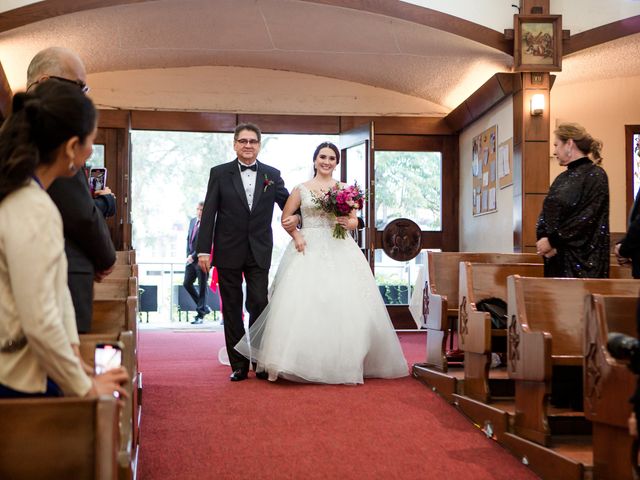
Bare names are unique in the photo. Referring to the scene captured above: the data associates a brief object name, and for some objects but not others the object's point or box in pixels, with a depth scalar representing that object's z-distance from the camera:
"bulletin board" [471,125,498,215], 8.68
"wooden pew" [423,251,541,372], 5.19
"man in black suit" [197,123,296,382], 5.57
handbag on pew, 4.79
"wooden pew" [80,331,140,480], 2.22
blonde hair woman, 4.37
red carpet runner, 3.32
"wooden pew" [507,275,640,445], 3.46
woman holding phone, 1.63
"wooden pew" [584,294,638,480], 2.74
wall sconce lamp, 7.62
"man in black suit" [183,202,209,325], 10.71
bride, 5.24
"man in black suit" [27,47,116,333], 2.58
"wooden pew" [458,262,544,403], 4.18
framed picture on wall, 7.66
